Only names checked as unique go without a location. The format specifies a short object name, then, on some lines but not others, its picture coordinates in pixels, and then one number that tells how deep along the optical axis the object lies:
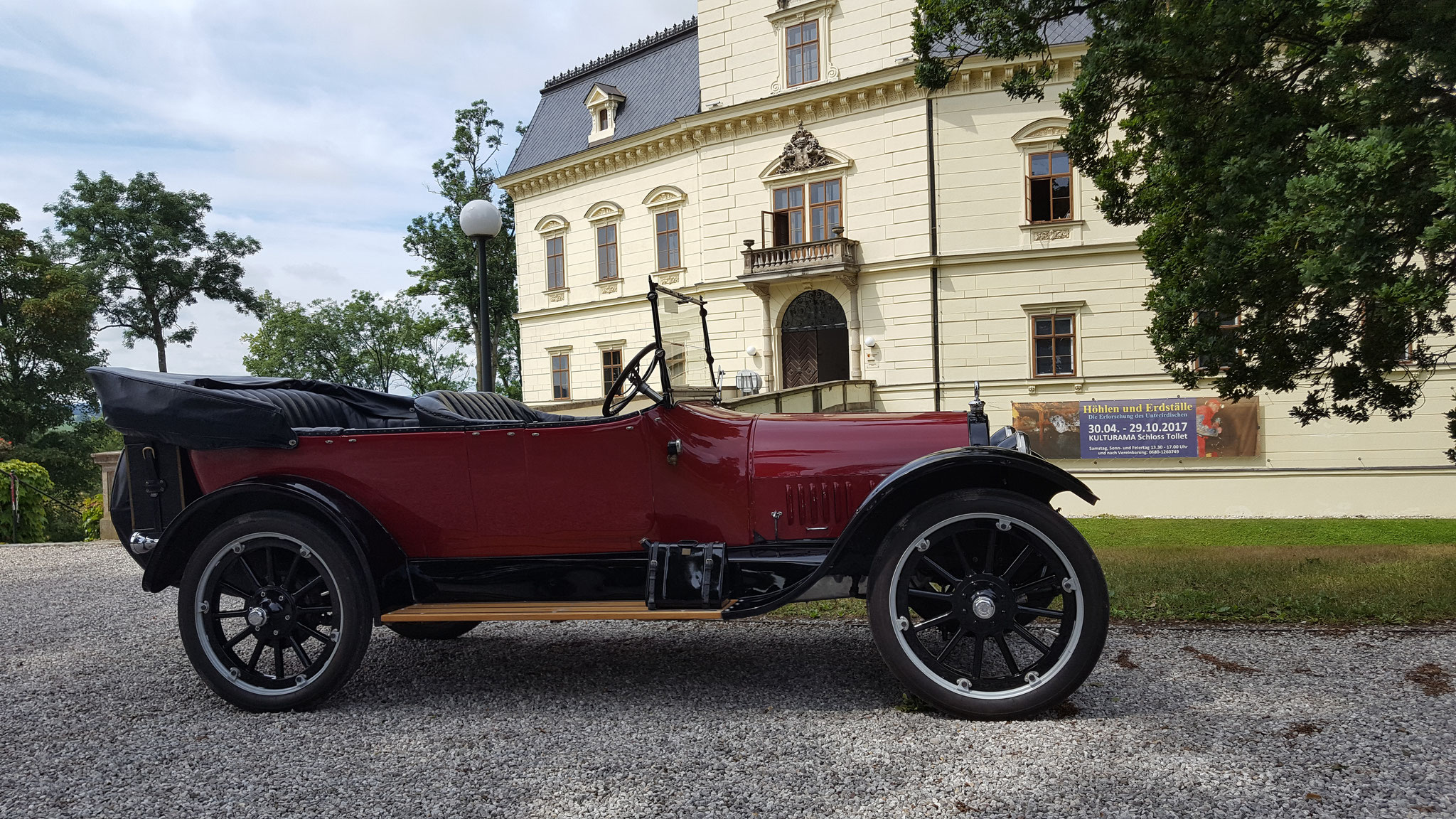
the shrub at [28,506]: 11.87
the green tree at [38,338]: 26.67
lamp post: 8.45
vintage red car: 3.52
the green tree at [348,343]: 49.53
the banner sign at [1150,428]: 19.22
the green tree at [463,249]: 35.34
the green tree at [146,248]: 38.31
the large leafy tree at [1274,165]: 5.12
